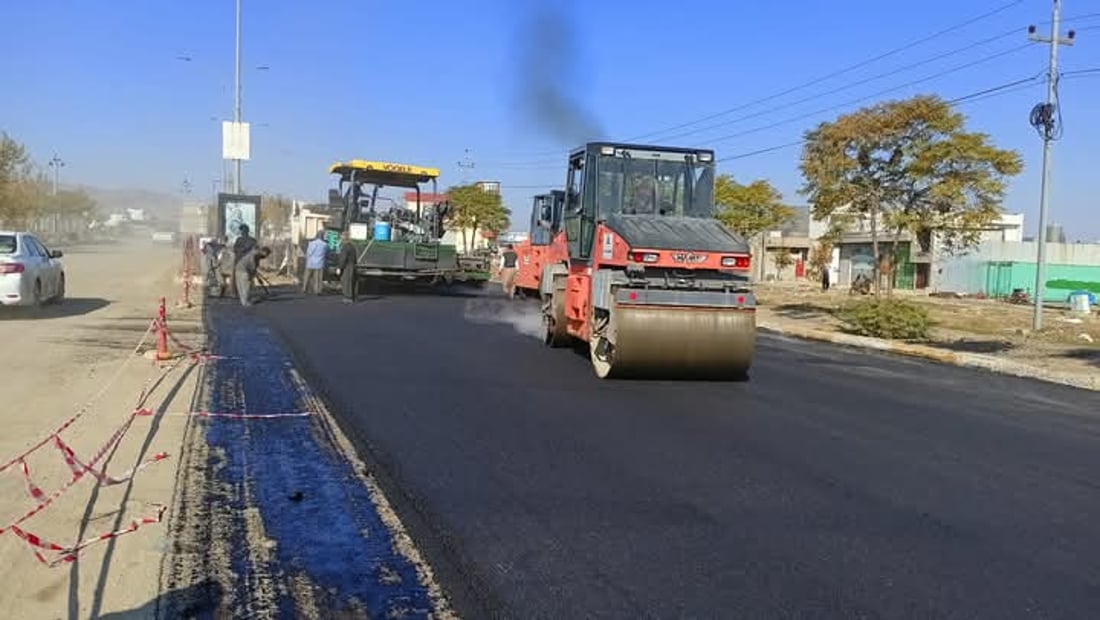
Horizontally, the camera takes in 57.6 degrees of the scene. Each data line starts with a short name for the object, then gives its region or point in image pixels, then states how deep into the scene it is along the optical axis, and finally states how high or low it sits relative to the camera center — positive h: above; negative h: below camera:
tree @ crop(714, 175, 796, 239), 48.47 +2.31
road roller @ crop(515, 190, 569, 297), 14.27 -0.03
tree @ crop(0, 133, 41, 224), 54.06 +2.47
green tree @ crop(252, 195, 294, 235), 71.12 +1.80
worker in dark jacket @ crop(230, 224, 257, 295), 20.41 -0.23
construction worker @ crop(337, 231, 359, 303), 22.48 -0.70
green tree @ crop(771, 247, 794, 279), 63.84 -0.47
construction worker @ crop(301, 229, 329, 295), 23.73 -0.62
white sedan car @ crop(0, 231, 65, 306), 15.46 -0.70
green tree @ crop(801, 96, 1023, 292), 24.61 +2.20
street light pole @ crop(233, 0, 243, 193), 33.61 +2.06
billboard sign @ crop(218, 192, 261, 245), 29.12 +0.63
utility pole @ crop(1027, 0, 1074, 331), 21.61 +2.11
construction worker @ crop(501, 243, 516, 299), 27.46 -0.75
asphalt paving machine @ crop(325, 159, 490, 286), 24.03 +0.22
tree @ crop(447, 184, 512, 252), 61.16 +1.98
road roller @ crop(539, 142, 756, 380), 10.52 -0.26
